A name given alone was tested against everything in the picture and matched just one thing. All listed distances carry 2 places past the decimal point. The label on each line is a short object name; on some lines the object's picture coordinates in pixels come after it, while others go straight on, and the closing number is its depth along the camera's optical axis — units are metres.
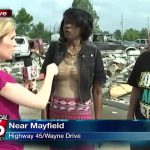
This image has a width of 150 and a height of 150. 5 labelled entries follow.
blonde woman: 1.37
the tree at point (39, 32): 35.80
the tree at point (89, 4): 33.21
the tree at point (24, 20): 34.42
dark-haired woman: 2.05
